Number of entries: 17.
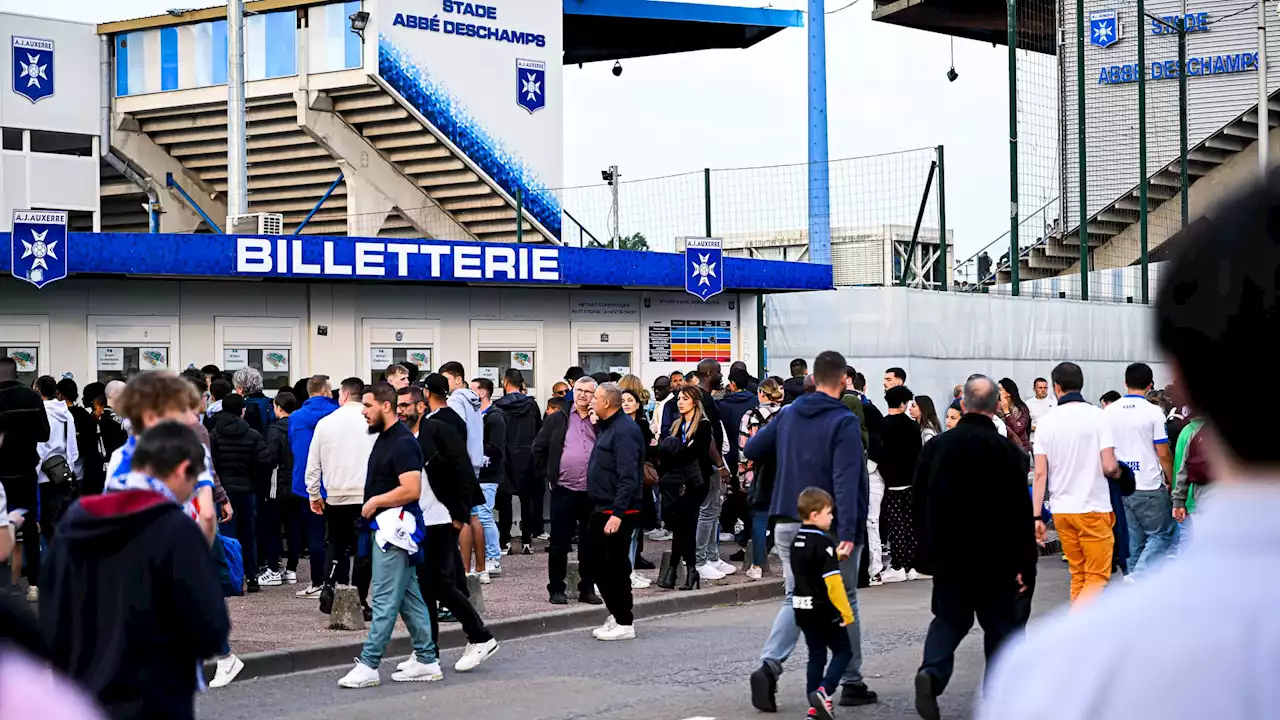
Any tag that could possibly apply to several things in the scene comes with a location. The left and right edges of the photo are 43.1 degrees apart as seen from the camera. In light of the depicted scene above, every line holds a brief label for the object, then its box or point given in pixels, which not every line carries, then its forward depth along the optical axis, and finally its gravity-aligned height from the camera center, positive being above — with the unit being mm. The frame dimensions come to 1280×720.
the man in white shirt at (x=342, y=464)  12430 -767
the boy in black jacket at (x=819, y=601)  8633 -1290
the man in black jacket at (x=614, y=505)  12031 -1072
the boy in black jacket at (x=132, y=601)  5195 -755
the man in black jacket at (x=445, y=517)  10562 -1038
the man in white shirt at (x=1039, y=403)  19672 -564
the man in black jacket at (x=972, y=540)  8492 -960
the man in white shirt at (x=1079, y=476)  10828 -805
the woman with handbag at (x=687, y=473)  14836 -1030
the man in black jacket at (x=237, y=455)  14000 -773
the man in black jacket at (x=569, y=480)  13922 -1033
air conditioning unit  19844 +1770
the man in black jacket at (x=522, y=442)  17156 -855
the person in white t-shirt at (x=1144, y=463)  13000 -869
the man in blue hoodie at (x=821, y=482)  9141 -715
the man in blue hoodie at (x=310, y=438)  13891 -631
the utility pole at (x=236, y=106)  22281 +3610
